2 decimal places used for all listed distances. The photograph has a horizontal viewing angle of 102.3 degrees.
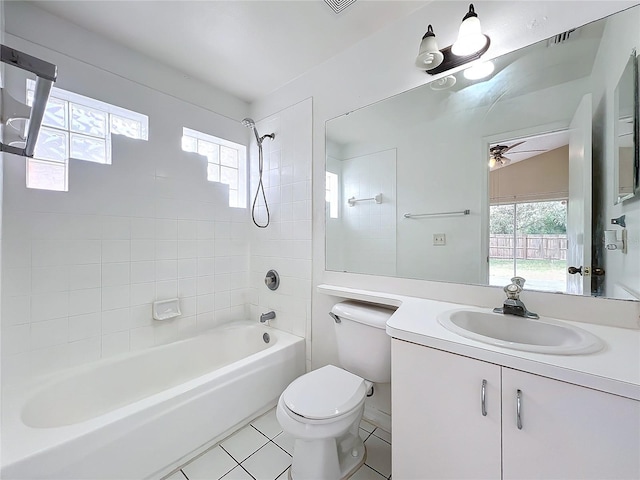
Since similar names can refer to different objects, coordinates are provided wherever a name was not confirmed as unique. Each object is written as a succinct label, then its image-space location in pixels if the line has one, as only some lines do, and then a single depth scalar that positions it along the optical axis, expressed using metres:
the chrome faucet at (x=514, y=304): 1.05
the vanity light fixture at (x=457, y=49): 1.17
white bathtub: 1.02
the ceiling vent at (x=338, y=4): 1.40
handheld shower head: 2.09
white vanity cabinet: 0.65
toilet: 1.14
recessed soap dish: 1.87
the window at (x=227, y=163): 2.30
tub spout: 2.15
